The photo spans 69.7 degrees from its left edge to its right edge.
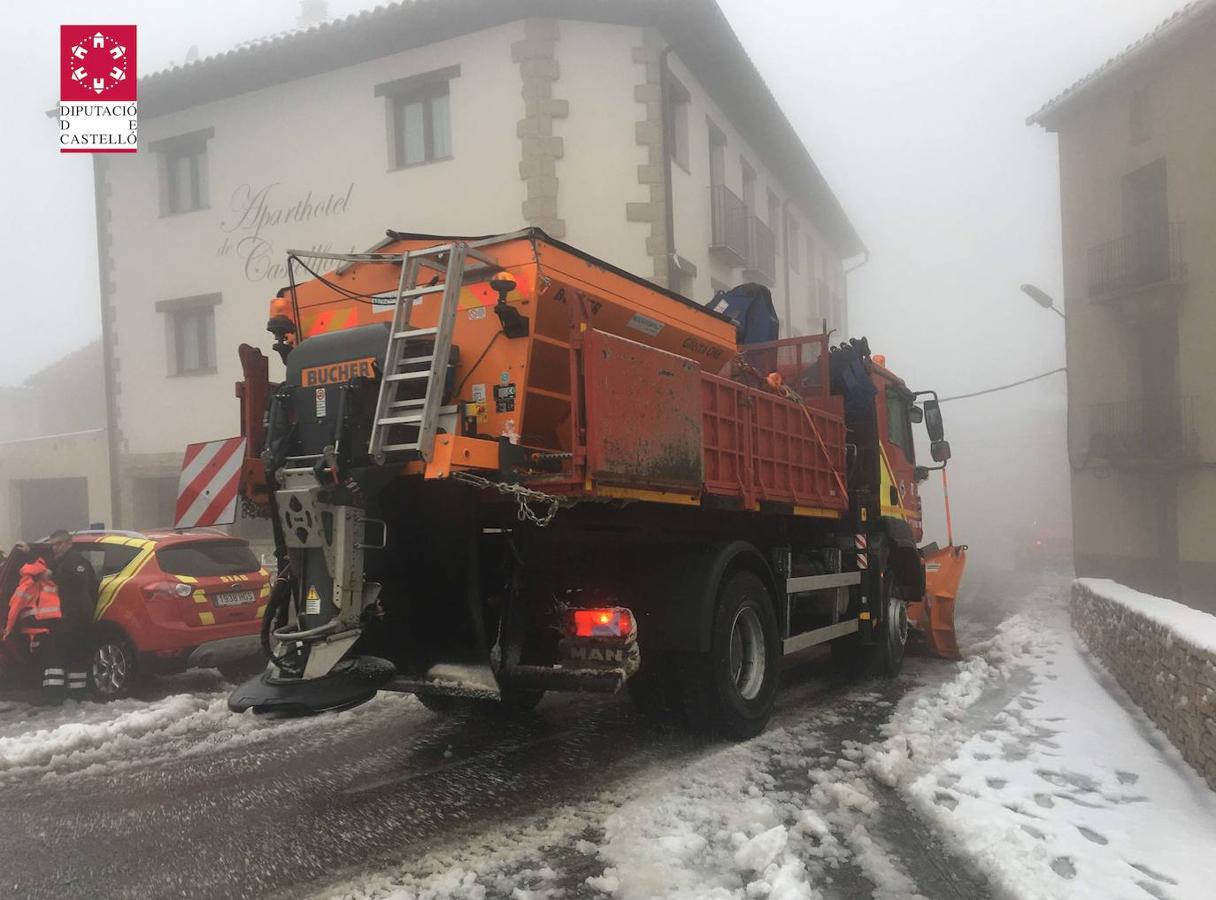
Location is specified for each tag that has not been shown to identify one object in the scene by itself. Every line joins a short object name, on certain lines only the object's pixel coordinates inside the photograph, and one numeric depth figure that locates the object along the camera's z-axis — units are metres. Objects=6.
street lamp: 19.66
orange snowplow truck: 4.27
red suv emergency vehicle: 7.41
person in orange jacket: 7.60
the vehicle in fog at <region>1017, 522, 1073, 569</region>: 26.79
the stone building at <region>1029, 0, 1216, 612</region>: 17.83
